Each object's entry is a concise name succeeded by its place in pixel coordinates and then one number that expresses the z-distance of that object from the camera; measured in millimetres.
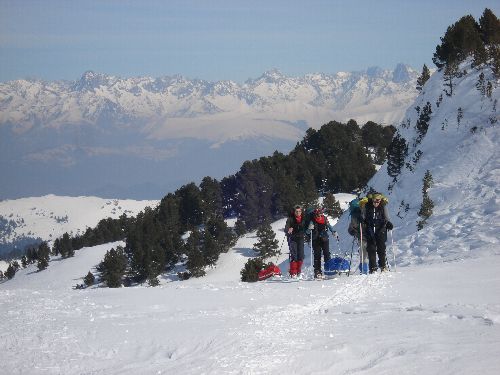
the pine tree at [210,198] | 79625
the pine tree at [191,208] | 79562
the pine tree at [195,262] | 57812
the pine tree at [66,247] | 91362
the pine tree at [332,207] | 58219
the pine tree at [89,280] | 64375
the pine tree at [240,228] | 73438
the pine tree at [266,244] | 58781
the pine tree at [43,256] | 86369
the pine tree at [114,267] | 59719
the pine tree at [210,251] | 60562
